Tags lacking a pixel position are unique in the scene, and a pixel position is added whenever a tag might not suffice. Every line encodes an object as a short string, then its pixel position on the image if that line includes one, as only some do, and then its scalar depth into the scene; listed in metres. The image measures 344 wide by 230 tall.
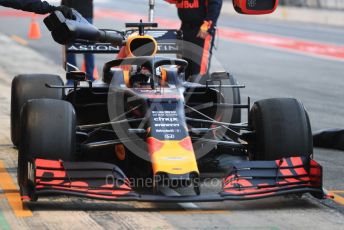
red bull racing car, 14.21
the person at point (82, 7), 27.78
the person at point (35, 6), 14.66
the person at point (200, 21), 25.08
